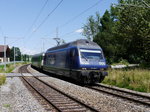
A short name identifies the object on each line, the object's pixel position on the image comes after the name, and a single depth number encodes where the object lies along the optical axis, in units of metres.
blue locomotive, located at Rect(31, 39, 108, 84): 15.43
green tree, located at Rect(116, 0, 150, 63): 26.65
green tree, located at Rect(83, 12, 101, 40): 66.62
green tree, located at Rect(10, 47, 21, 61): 122.09
